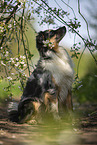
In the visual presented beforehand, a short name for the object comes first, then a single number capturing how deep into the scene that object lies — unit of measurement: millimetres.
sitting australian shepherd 5234
